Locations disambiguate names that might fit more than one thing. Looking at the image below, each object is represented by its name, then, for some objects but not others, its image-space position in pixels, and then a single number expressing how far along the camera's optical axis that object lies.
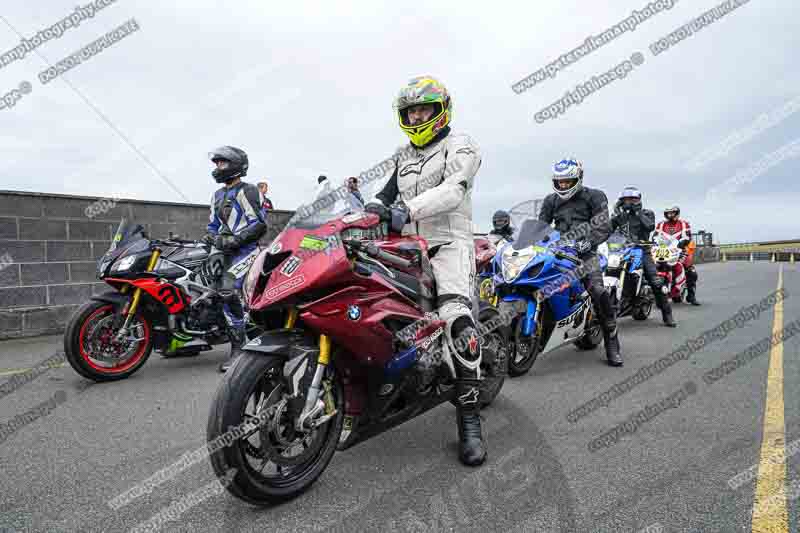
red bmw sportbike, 2.16
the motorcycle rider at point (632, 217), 8.11
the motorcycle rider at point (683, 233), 10.01
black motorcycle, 4.38
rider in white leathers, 2.78
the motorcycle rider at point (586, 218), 5.09
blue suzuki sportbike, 4.44
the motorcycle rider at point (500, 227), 8.84
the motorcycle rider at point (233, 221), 4.99
